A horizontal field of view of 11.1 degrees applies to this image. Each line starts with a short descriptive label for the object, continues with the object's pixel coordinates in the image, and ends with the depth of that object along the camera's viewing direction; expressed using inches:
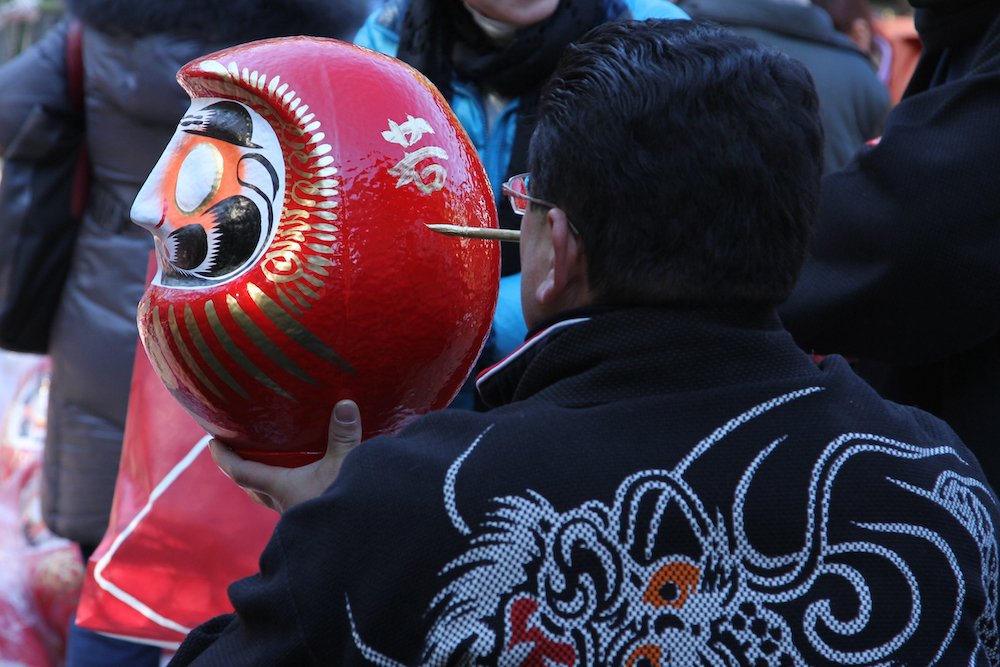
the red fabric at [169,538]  140.6
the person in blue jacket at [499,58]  143.1
